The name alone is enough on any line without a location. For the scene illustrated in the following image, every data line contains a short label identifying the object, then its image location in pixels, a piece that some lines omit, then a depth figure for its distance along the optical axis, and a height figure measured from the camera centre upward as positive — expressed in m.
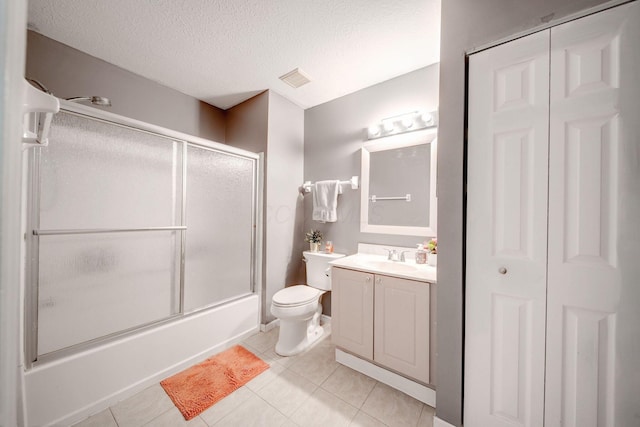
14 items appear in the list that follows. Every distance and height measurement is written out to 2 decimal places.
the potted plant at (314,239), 2.47 -0.29
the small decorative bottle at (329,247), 2.39 -0.35
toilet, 1.86 -0.84
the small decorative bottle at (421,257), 1.77 -0.33
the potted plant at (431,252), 1.70 -0.28
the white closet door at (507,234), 1.04 -0.09
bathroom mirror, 1.90 +0.26
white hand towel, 2.34 +0.12
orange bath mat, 1.41 -1.17
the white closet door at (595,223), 0.89 -0.02
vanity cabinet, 1.42 -0.72
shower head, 1.38 +0.67
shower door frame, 1.18 -0.13
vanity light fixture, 1.87 +0.78
